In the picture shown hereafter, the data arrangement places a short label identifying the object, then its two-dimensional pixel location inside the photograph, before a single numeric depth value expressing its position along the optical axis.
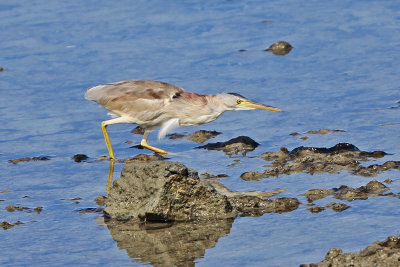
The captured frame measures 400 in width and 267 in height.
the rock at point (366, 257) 13.07
